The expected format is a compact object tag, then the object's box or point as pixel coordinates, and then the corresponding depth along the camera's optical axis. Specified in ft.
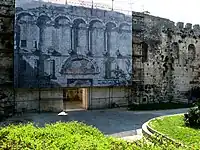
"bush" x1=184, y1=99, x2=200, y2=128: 35.88
